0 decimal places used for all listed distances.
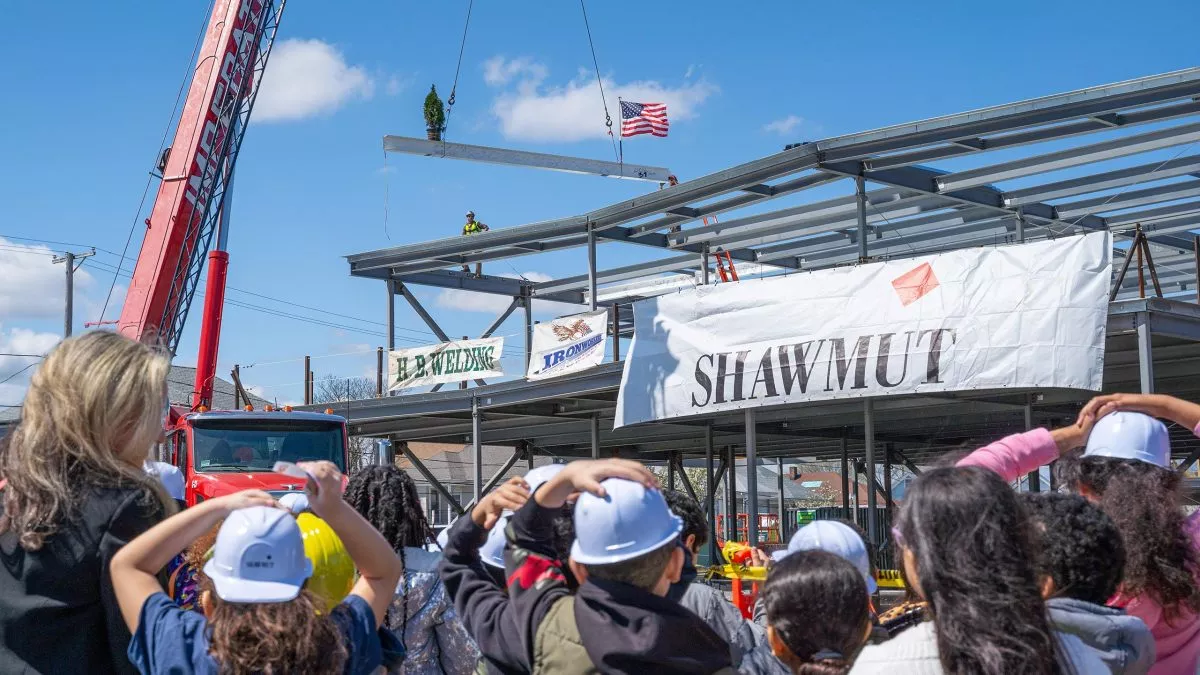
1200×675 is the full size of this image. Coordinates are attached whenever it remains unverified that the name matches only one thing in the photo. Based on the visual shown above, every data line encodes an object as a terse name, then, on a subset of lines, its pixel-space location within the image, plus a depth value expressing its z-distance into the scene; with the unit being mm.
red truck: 14117
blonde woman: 2686
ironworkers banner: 16734
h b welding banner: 18547
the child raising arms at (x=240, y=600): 2514
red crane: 18094
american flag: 22641
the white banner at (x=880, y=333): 11828
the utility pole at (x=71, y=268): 39312
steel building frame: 13789
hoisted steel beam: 23453
